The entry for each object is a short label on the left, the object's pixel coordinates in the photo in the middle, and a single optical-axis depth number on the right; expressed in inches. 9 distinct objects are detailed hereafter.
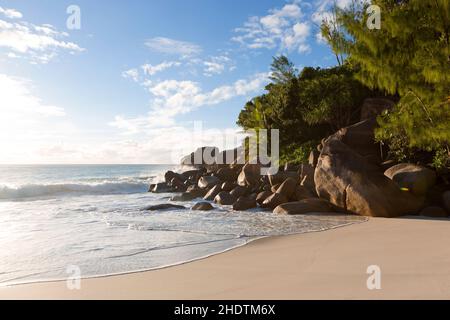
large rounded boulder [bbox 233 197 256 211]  562.4
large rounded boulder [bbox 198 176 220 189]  854.7
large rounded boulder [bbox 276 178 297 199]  570.0
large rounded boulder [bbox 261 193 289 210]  555.2
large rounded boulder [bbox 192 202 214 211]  554.0
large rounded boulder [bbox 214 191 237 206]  641.6
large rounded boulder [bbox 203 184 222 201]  737.0
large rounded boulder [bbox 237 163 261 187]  791.1
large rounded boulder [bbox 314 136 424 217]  429.7
